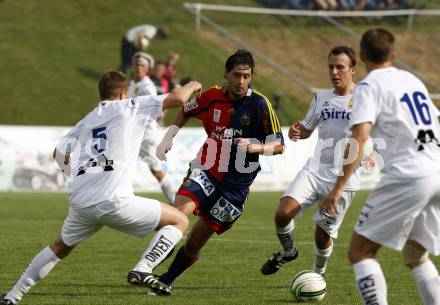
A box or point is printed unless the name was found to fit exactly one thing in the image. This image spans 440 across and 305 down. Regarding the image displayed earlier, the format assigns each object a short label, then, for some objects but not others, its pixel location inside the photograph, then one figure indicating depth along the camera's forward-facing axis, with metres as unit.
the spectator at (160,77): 42.19
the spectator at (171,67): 51.22
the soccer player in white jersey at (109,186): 15.73
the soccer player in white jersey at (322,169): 19.41
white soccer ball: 17.14
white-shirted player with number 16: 13.23
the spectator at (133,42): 57.59
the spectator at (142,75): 32.19
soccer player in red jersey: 18.09
